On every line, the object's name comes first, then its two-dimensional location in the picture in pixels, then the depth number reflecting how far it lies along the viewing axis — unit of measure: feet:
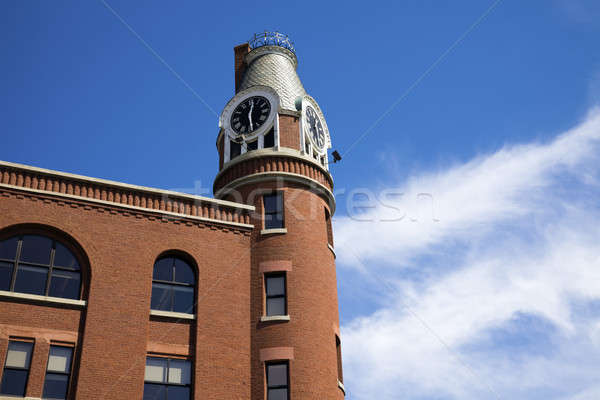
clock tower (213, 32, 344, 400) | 90.89
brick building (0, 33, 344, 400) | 82.17
